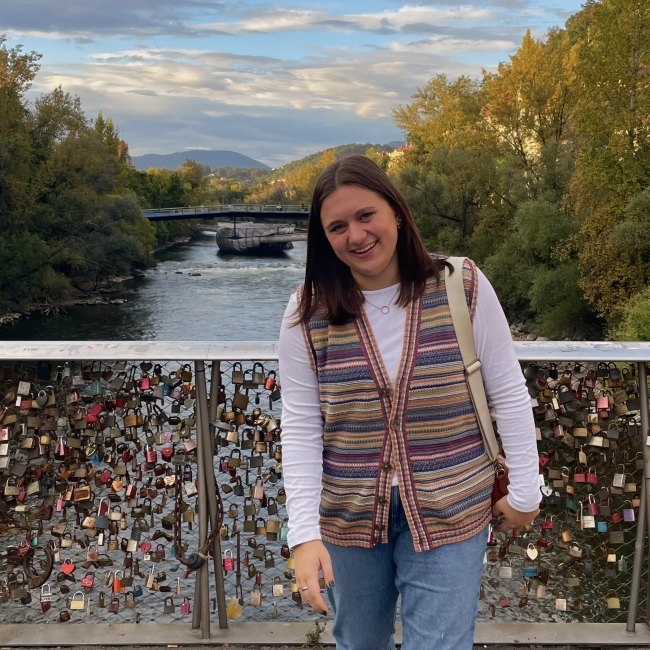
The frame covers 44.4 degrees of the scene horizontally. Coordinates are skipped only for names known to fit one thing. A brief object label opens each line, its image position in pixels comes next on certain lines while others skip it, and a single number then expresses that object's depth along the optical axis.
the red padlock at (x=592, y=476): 2.51
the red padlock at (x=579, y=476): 2.51
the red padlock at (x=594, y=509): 2.57
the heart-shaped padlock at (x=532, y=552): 2.58
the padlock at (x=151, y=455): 2.54
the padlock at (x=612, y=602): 2.64
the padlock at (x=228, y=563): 2.61
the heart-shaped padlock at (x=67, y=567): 2.60
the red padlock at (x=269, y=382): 2.44
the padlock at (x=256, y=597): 2.62
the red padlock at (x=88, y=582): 2.67
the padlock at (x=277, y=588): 2.64
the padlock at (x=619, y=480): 2.49
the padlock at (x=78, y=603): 2.57
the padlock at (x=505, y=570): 2.61
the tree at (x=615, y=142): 17.56
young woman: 1.45
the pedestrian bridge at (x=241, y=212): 55.97
